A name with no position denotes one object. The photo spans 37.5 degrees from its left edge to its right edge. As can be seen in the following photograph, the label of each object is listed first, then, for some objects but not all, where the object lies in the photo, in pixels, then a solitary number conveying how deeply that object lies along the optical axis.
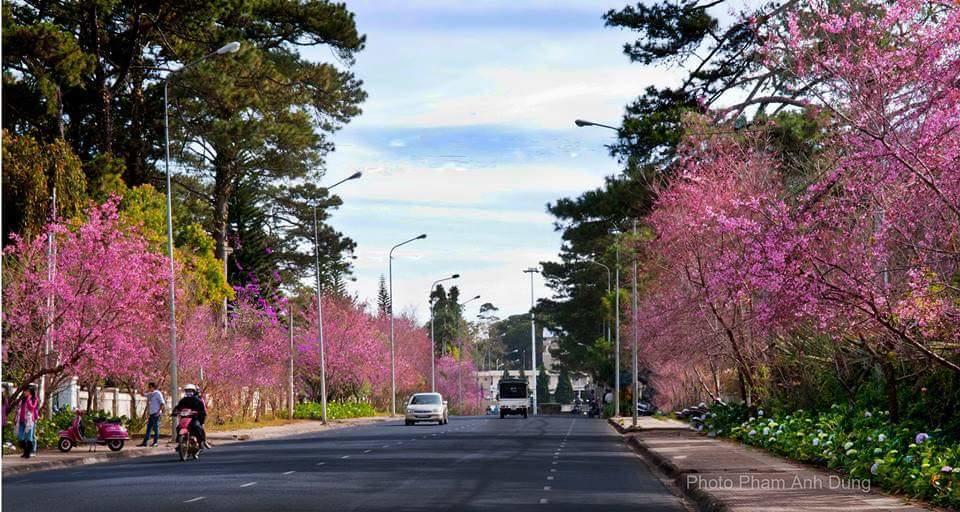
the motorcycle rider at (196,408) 32.56
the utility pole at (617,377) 73.59
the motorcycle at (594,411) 113.90
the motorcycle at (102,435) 36.12
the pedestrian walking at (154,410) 39.72
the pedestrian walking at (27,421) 32.56
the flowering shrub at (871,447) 16.97
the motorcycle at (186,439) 32.06
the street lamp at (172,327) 41.12
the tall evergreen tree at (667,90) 36.03
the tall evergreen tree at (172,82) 50.62
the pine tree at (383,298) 156.36
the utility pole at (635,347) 55.11
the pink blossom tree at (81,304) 37.78
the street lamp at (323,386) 67.47
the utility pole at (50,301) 38.31
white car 67.06
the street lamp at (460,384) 143.80
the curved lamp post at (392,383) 90.62
